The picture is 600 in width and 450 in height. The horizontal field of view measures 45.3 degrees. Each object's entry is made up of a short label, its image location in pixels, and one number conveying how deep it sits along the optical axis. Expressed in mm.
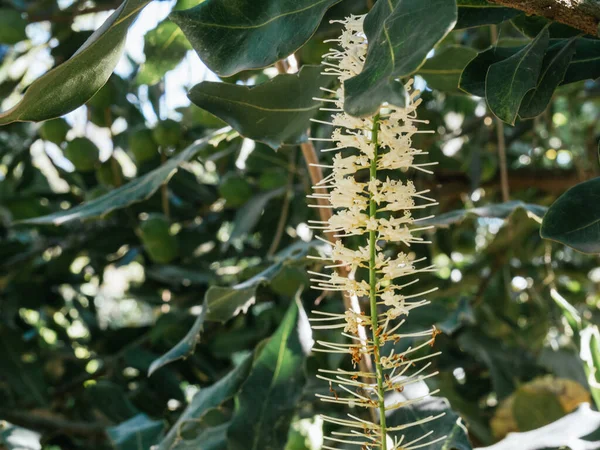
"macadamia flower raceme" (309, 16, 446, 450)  491
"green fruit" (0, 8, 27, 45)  1519
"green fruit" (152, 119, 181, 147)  1492
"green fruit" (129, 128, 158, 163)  1528
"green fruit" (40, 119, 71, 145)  1606
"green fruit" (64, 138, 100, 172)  1577
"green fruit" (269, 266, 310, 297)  1212
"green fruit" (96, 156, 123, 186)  1630
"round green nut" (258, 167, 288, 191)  1560
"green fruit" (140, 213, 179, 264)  1471
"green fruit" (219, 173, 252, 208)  1514
